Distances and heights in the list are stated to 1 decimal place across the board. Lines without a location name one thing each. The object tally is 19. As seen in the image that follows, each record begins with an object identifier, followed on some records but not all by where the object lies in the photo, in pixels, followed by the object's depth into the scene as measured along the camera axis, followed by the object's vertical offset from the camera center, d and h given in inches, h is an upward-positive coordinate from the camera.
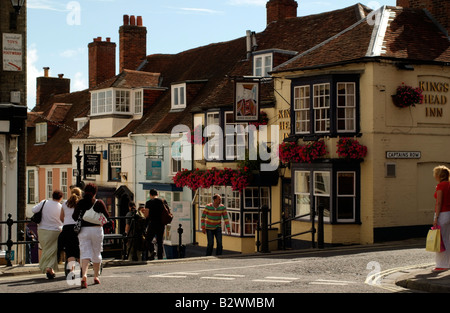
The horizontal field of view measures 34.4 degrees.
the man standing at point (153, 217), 699.4 -45.5
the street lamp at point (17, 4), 736.3 +169.3
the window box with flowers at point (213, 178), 1059.6 -13.0
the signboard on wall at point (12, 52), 757.9 +124.2
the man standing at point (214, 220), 800.3 -55.9
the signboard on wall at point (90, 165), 1493.6 +10.8
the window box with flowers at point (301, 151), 900.6 +22.5
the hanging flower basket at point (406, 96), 864.3 +86.3
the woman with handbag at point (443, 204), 489.1 -24.1
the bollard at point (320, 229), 771.1 -64.4
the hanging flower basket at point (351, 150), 864.3 +22.6
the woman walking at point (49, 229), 540.1 -43.7
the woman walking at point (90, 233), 476.1 -41.2
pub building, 868.6 +49.2
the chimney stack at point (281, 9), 1333.7 +294.6
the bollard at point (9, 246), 581.9 -60.8
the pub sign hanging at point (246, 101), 969.1 +92.3
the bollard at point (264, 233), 749.3 -65.9
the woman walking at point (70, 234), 513.7 -45.2
